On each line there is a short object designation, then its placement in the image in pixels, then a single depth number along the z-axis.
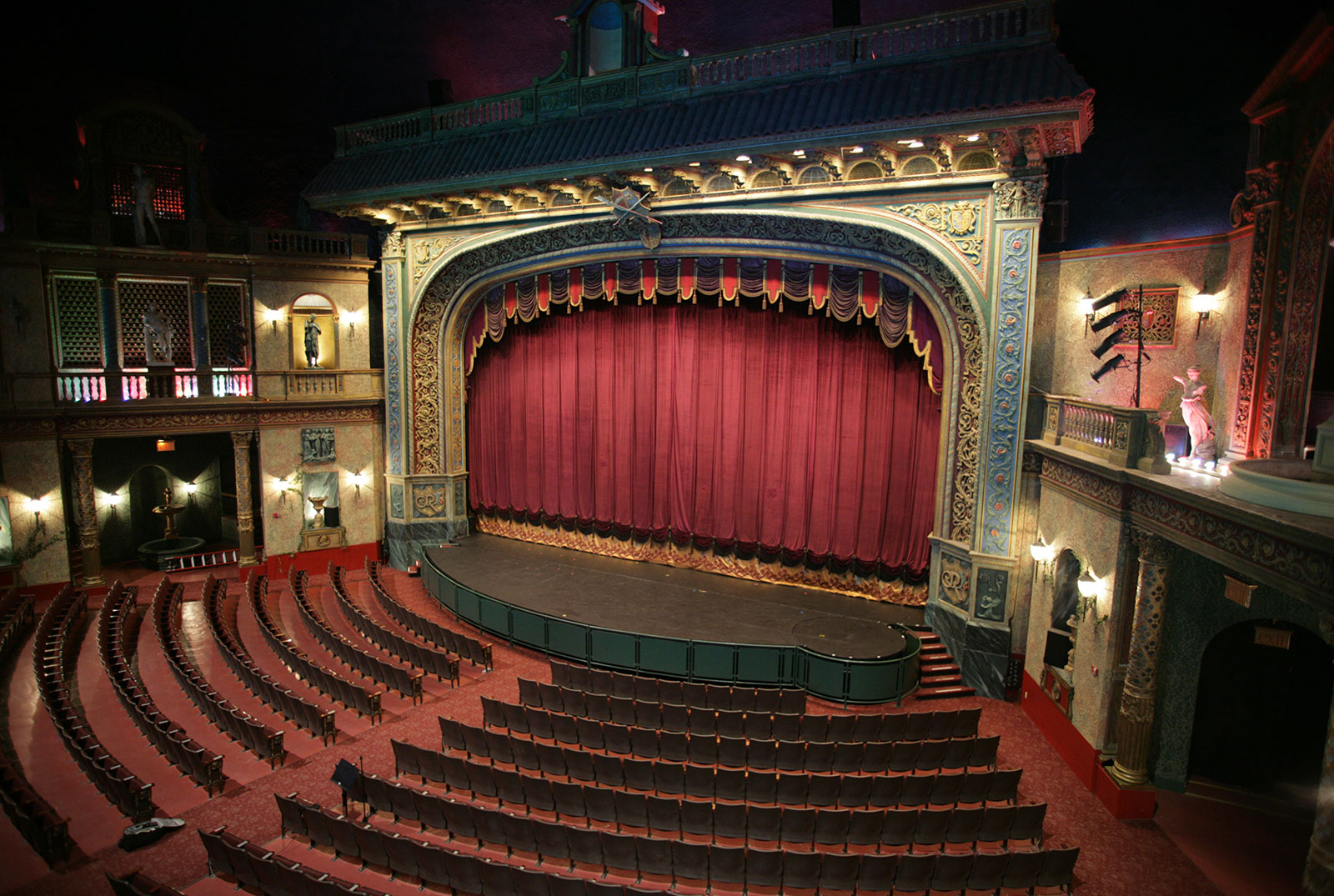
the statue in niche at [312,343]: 17.39
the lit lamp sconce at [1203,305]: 10.08
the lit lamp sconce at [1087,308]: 11.10
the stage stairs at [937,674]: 11.56
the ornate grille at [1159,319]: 10.50
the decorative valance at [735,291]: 12.60
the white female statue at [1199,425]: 9.29
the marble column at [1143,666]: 8.41
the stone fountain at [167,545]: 17.53
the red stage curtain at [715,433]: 13.72
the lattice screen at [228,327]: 17.05
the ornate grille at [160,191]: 16.38
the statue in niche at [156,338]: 16.41
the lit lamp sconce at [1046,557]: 10.58
